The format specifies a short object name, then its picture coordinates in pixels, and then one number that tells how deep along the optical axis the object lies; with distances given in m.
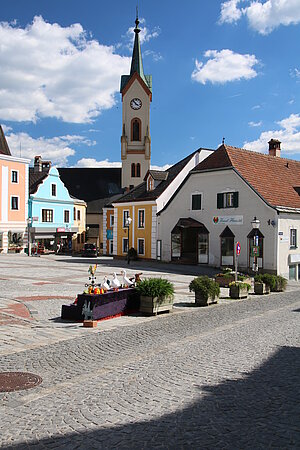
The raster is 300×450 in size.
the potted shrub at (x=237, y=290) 20.66
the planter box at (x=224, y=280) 24.62
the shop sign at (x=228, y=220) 34.33
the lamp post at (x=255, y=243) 26.58
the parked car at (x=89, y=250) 49.41
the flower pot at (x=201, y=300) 17.97
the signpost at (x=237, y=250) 23.39
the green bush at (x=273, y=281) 23.28
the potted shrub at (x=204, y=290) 17.95
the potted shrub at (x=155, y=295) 15.39
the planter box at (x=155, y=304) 15.34
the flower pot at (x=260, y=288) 22.94
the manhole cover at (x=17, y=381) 7.77
